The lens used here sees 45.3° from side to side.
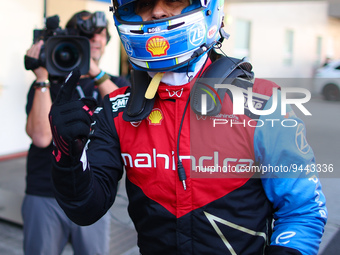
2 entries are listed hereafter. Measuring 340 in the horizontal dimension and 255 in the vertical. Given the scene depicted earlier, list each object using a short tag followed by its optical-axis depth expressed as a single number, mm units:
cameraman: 2324
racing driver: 1268
